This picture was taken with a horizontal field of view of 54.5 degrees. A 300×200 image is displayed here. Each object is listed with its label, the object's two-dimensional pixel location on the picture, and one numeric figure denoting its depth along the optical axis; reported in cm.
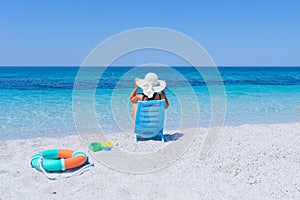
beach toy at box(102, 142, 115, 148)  507
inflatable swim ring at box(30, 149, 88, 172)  392
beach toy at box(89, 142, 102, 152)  492
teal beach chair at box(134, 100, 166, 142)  534
